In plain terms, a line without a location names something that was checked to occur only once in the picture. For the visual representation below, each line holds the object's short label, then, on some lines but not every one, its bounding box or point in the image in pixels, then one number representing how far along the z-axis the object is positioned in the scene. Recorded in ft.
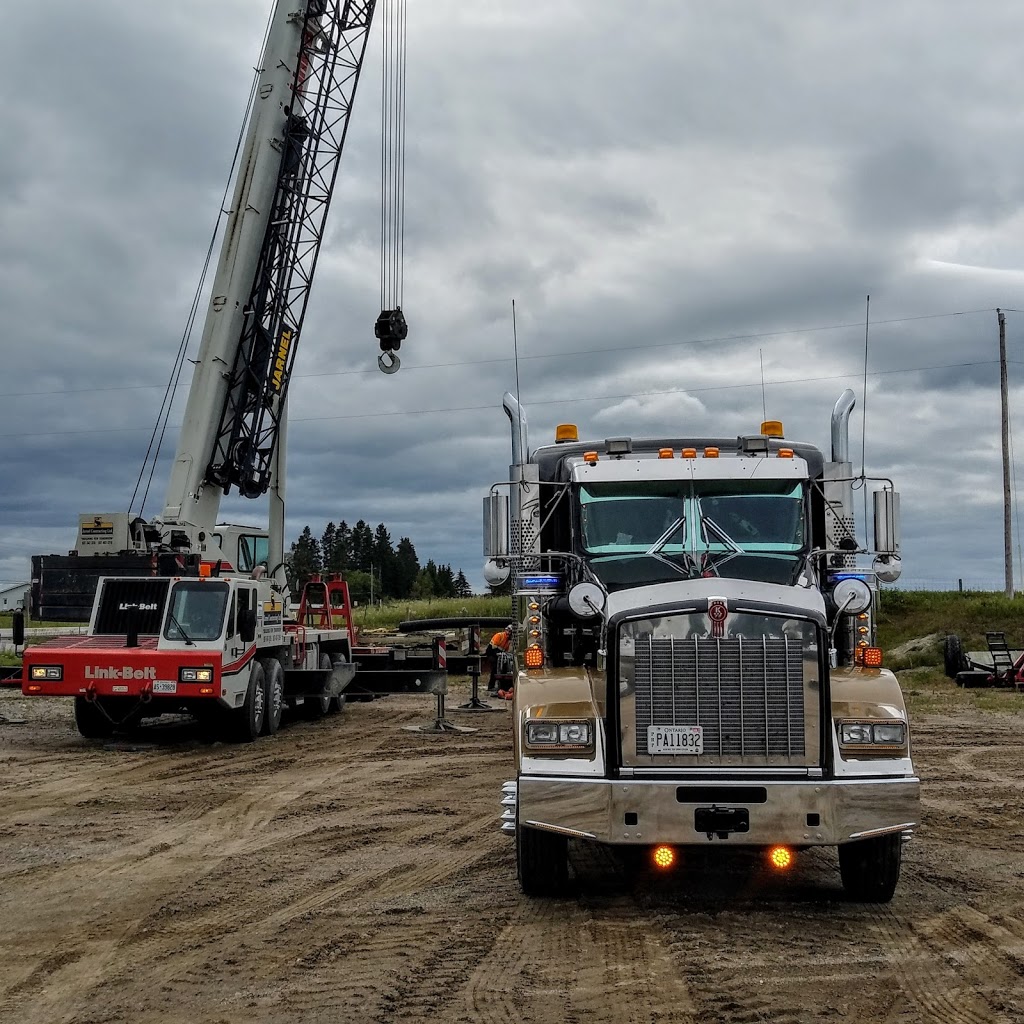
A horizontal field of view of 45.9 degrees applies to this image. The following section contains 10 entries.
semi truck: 21.20
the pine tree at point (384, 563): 381.36
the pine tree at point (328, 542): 409.35
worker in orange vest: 68.08
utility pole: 121.60
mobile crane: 50.03
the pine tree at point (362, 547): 388.57
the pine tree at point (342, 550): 385.70
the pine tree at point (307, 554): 371.56
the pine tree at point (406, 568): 386.93
